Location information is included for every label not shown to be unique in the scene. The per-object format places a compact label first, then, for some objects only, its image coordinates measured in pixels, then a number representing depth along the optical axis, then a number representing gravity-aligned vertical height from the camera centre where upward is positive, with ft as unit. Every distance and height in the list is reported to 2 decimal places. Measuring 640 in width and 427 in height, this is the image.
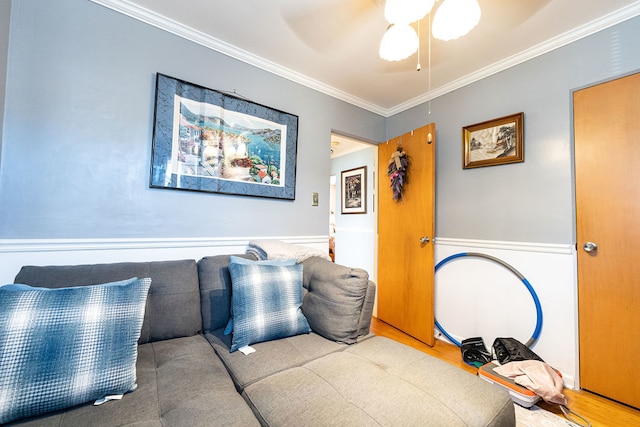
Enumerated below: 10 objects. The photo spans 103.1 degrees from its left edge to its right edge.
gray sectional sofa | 2.61 -1.96
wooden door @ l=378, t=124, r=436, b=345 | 7.86 -0.61
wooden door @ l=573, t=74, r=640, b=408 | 5.10 -0.15
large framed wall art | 5.62 +1.91
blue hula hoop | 6.21 -1.66
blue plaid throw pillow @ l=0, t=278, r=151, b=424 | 2.55 -1.44
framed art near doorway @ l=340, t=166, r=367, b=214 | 13.30 +1.81
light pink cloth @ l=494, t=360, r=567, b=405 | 4.89 -3.08
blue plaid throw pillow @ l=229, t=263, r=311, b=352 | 4.18 -1.43
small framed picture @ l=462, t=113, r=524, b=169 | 6.72 +2.38
